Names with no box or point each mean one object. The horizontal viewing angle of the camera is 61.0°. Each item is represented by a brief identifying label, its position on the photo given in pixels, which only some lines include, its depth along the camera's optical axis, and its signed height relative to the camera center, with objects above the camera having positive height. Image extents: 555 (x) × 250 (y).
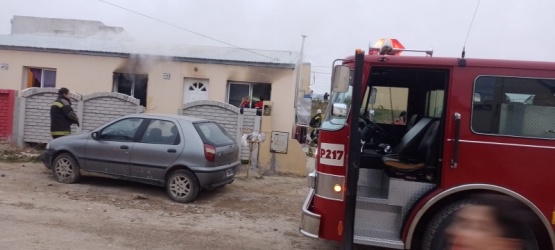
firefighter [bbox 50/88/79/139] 9.96 -0.30
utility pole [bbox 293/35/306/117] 16.86 +1.57
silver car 8.09 -0.81
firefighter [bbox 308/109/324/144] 16.55 -0.10
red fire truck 4.52 -0.25
